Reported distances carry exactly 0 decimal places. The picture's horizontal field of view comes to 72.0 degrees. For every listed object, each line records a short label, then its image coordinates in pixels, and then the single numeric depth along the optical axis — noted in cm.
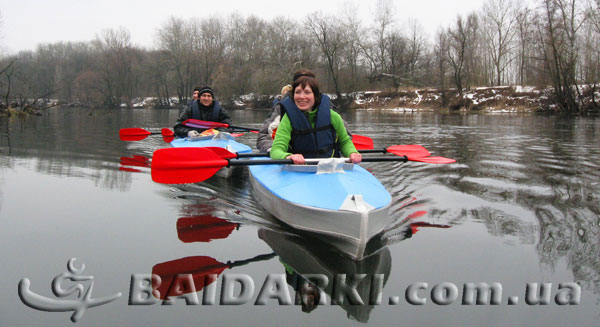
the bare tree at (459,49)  3138
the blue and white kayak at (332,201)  289
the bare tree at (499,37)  3422
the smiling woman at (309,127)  388
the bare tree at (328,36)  3559
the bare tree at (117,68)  4797
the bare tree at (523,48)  3053
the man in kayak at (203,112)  810
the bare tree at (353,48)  3662
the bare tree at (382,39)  3769
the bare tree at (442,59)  3322
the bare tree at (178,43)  4425
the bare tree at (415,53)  3878
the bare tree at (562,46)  2102
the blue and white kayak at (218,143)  647
